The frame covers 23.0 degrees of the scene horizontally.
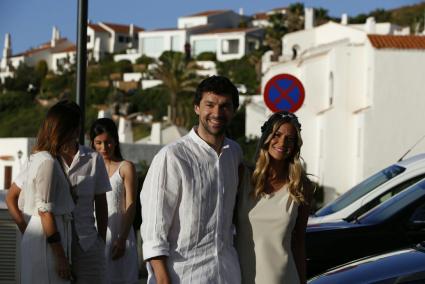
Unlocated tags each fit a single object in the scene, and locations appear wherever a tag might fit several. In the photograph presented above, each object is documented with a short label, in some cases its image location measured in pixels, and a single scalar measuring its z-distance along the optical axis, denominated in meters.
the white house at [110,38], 148.75
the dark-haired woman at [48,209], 6.23
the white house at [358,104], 36.28
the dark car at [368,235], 9.34
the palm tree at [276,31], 86.62
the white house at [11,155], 33.19
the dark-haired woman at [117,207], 7.85
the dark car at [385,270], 6.67
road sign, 14.23
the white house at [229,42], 127.19
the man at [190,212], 5.23
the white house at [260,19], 146.62
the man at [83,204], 6.64
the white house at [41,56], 148.00
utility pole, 11.07
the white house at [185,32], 132.62
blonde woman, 5.65
